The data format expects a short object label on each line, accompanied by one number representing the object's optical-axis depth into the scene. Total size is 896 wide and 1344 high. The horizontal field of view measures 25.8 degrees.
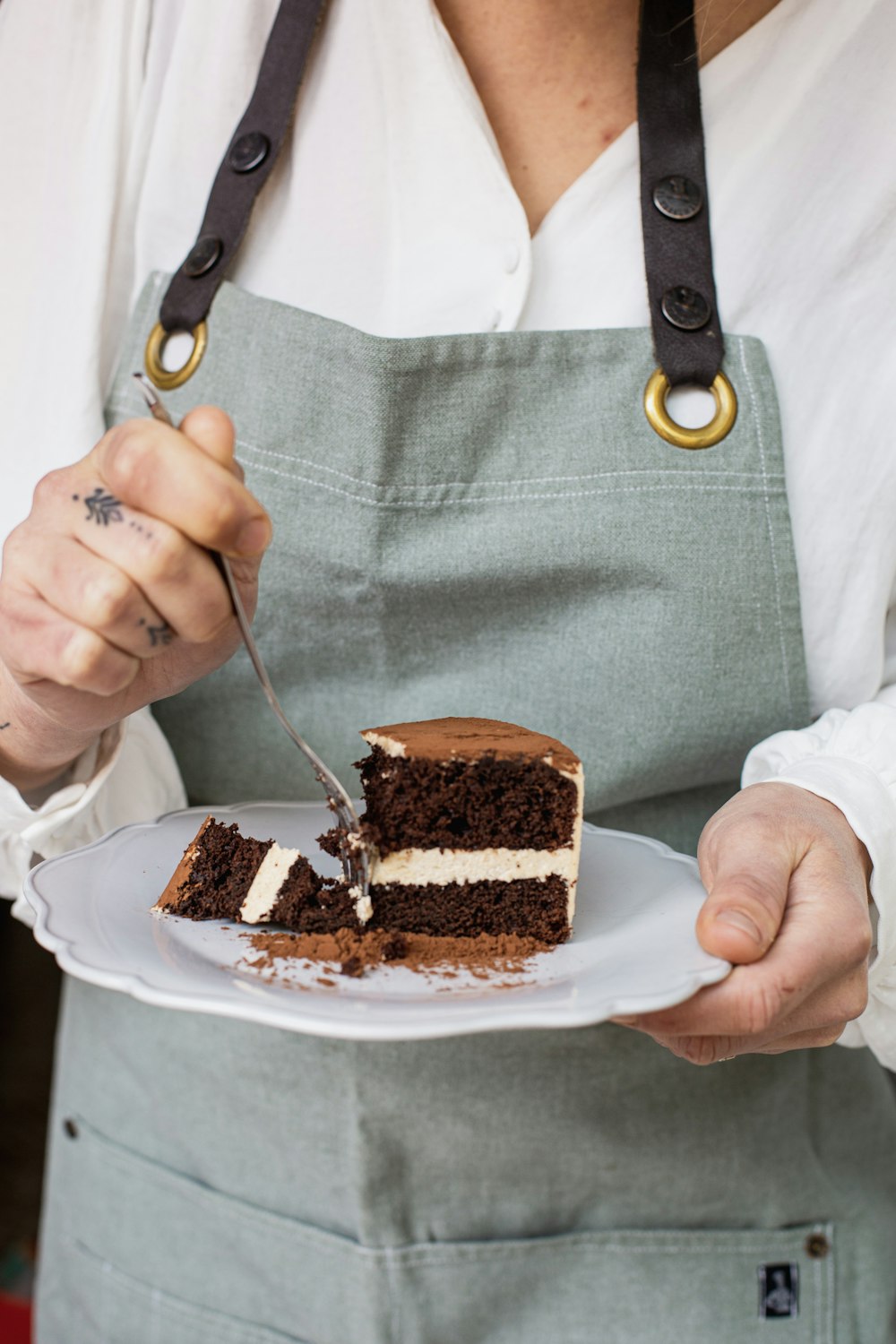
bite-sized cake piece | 0.66
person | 0.73
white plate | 0.57
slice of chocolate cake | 0.70
